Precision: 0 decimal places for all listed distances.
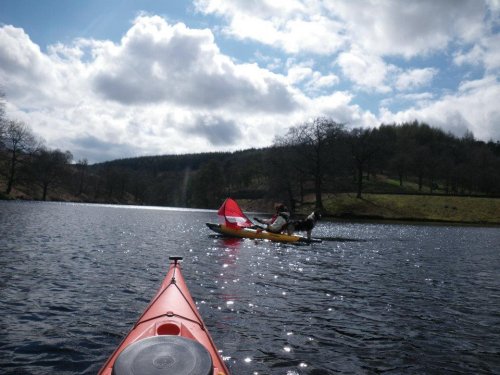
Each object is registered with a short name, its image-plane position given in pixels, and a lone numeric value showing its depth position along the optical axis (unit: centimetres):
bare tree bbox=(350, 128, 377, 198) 7352
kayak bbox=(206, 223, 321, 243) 2508
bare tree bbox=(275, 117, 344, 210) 6488
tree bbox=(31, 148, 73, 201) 8944
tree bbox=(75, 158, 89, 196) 12225
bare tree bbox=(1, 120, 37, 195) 7795
